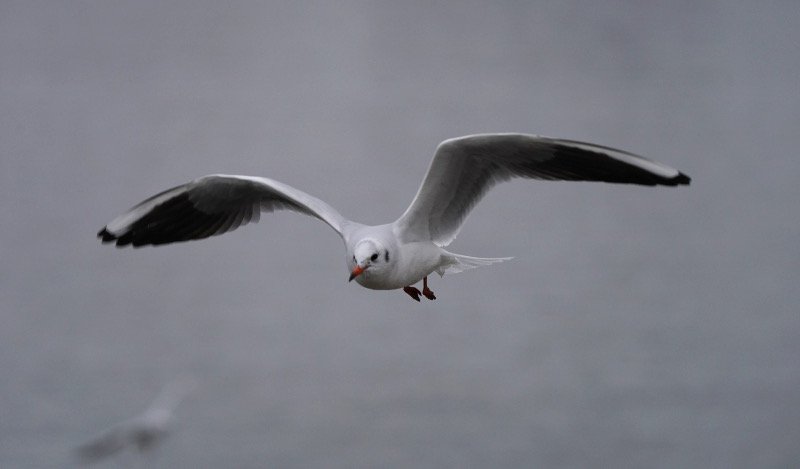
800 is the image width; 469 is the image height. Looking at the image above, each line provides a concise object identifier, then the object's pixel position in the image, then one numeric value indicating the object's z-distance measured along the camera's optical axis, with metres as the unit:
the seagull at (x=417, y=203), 6.55
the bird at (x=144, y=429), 14.94
